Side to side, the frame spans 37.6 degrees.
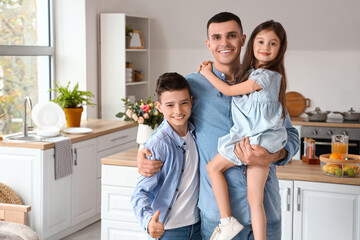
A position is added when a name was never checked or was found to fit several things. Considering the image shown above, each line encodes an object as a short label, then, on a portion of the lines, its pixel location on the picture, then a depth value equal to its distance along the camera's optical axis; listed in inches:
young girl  78.2
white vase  133.6
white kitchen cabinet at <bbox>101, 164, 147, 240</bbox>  131.0
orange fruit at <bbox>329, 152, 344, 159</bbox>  120.5
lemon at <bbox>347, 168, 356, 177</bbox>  117.9
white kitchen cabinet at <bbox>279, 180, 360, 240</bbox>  119.1
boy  79.6
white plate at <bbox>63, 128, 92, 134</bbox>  179.7
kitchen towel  161.3
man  80.0
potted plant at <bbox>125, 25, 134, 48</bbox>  228.8
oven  213.9
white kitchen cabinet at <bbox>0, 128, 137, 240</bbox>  157.6
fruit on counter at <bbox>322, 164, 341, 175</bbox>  118.7
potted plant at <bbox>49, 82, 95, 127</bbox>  188.2
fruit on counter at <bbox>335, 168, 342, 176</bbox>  118.2
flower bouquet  132.2
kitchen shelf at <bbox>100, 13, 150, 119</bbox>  223.8
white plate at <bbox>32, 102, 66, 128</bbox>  176.9
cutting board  235.5
